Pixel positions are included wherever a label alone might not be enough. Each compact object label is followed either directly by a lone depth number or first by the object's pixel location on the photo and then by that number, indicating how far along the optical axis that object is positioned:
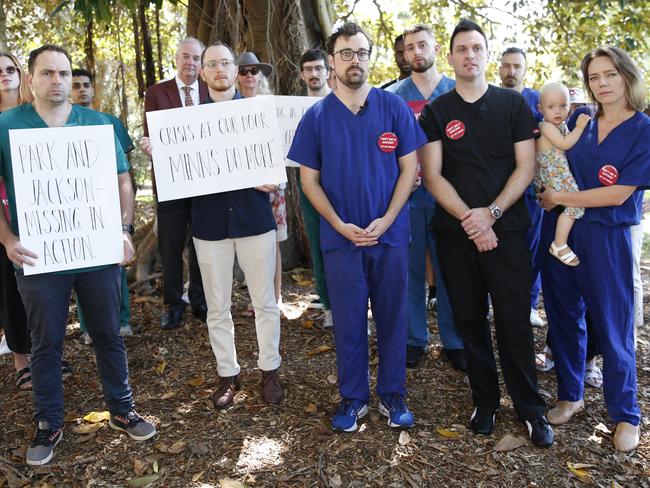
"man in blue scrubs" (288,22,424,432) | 3.17
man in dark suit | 4.59
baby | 3.17
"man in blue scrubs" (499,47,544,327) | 4.40
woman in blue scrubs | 2.99
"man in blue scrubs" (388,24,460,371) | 4.12
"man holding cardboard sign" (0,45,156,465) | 3.07
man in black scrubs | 3.10
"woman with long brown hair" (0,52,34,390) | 3.91
